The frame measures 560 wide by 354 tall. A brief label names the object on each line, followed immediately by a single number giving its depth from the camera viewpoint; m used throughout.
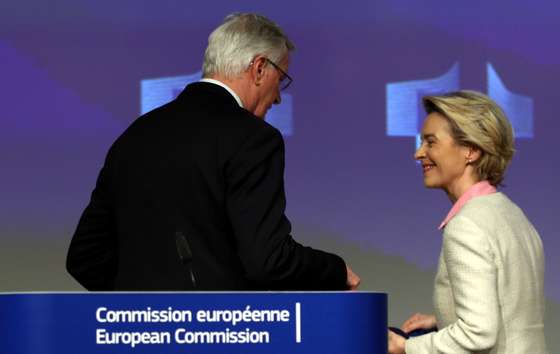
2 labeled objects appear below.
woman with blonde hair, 5.54
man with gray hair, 5.33
